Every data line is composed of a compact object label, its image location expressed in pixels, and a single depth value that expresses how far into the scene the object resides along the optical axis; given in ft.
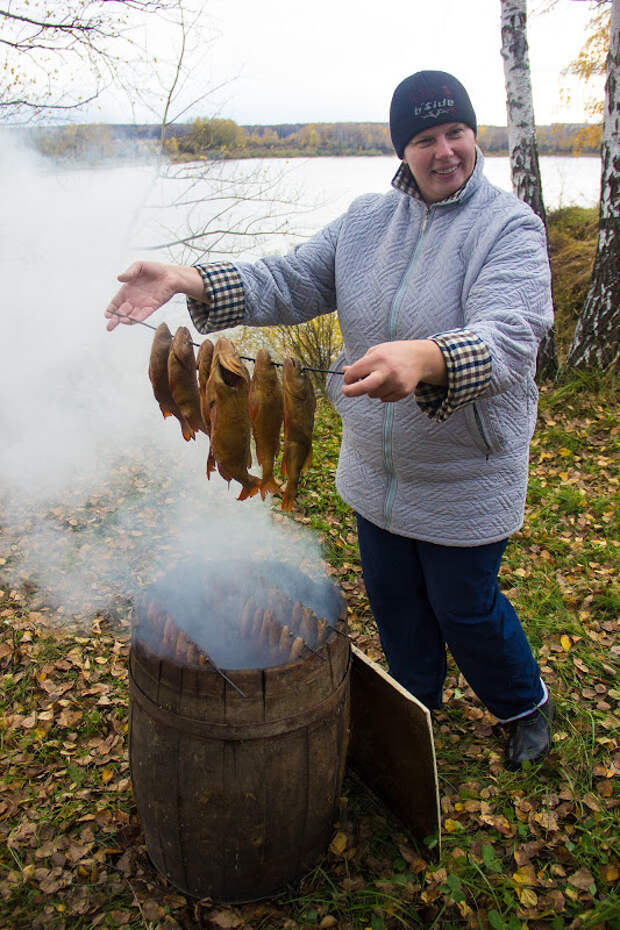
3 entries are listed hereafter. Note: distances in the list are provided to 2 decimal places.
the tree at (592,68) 43.88
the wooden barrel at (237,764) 7.22
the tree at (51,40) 25.64
